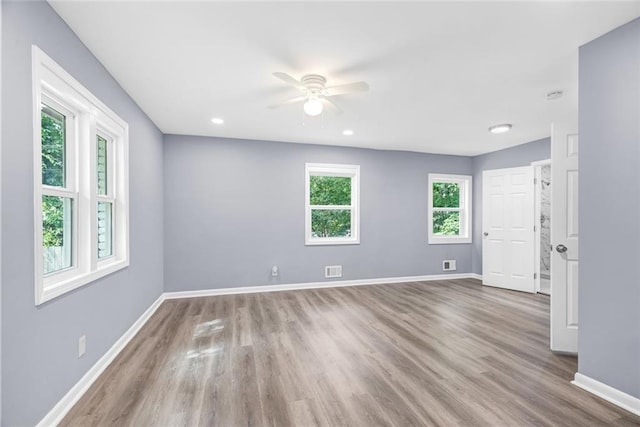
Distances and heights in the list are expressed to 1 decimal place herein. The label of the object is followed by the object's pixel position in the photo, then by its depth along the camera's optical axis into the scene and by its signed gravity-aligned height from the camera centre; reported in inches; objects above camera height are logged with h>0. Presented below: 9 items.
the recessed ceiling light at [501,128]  151.5 +47.1
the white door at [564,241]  96.8 -10.5
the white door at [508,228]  181.9 -11.9
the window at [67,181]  60.7 +8.6
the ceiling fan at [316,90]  91.6 +42.6
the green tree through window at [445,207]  224.8 +3.0
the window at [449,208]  221.8 +3.0
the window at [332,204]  195.0 +5.7
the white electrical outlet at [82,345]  75.8 -37.8
